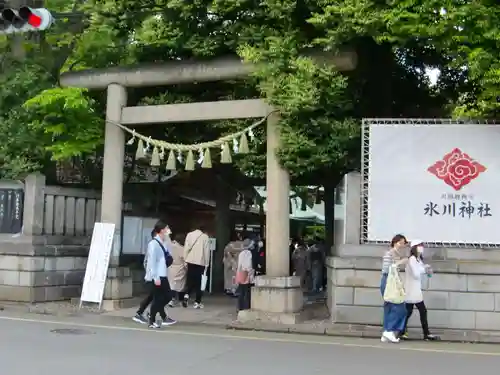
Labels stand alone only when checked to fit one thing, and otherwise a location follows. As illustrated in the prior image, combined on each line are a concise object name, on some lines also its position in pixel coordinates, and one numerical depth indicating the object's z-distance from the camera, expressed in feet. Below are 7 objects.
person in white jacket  34.73
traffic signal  36.14
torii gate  40.45
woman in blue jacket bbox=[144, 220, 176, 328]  37.70
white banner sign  37.81
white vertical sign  45.01
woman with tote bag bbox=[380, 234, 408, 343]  34.45
